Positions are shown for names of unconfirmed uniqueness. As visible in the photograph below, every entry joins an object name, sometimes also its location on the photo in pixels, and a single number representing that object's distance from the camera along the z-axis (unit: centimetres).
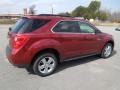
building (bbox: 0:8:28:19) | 4433
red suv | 253
